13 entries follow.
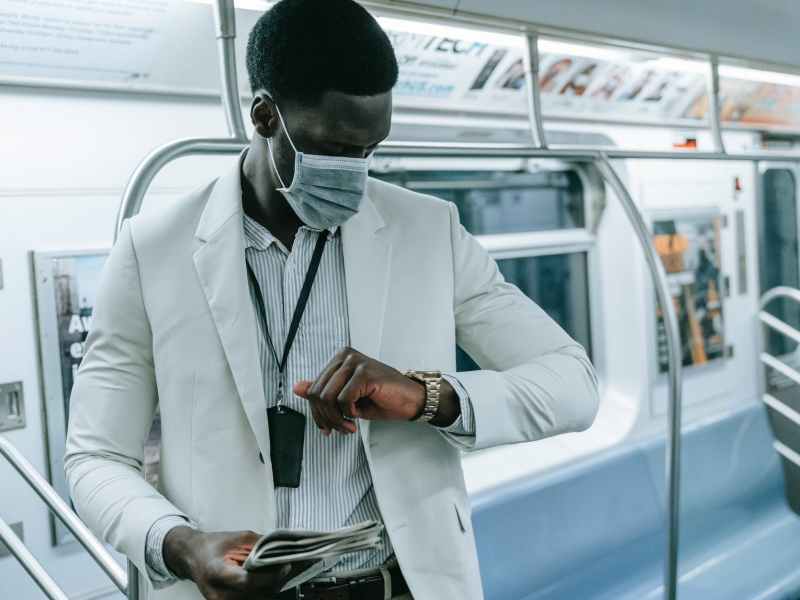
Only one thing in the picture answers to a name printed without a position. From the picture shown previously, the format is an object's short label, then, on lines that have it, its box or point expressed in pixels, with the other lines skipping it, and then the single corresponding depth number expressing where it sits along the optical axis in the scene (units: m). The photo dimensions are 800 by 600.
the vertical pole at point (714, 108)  3.17
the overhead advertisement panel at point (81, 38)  2.51
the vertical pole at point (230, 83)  1.83
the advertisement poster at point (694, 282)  5.21
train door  6.02
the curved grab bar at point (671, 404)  2.96
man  1.26
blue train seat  3.81
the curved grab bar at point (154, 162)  1.69
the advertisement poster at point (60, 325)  2.78
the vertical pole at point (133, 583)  1.66
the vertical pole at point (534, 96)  2.55
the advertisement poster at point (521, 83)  3.64
